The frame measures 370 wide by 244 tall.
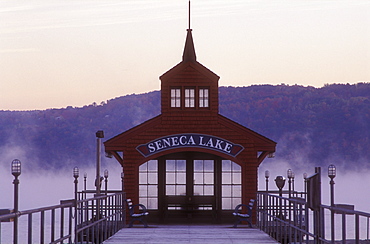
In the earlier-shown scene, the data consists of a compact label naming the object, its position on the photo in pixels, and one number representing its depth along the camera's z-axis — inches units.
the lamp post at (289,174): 1402.8
